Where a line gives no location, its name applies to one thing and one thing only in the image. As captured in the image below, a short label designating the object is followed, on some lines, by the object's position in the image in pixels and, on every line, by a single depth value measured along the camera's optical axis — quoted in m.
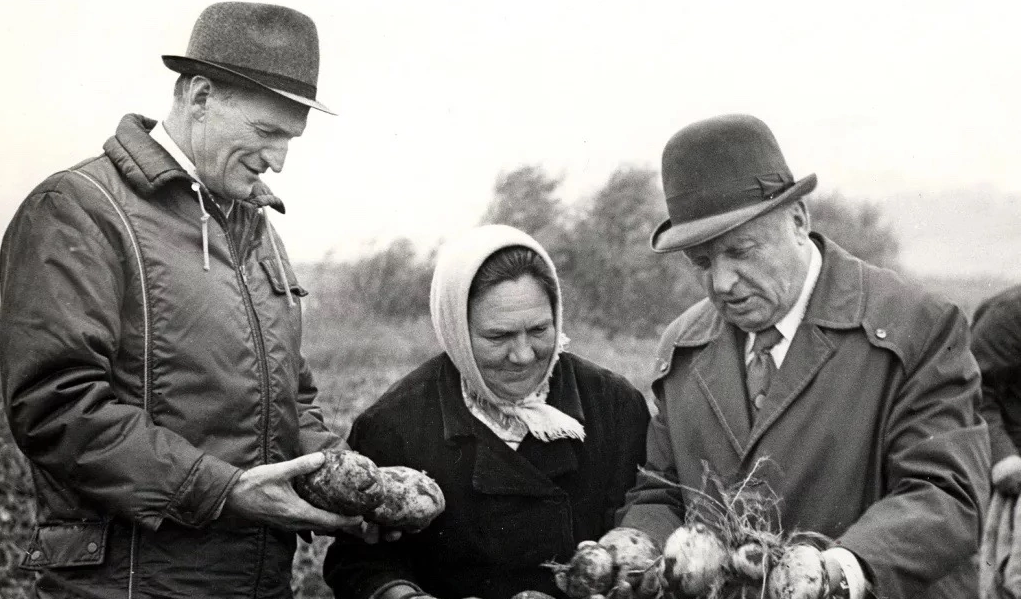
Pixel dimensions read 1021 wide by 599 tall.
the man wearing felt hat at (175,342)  2.77
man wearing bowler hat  2.84
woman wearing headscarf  3.38
